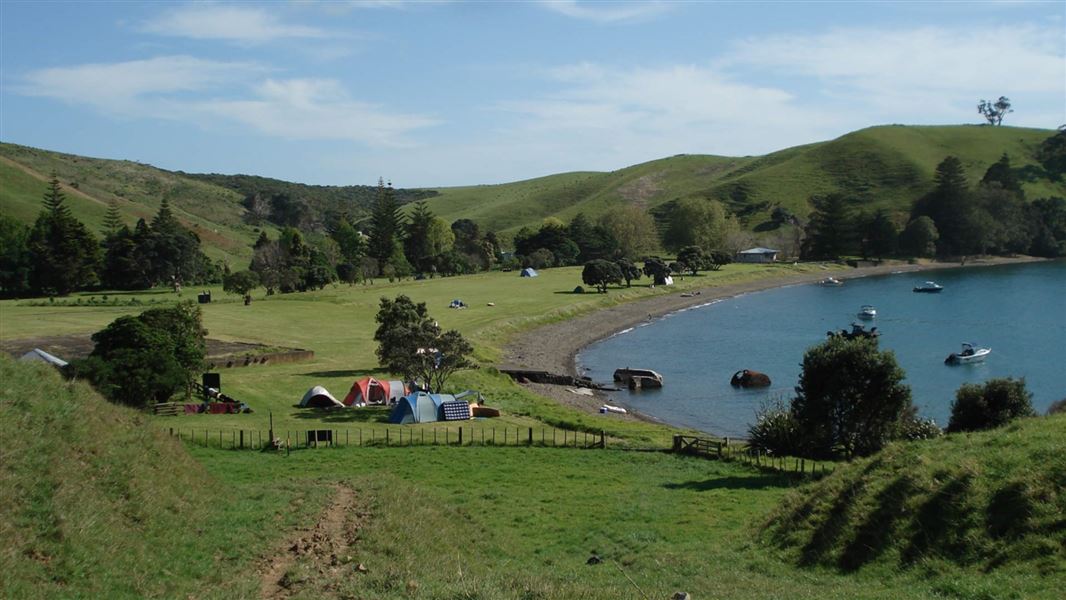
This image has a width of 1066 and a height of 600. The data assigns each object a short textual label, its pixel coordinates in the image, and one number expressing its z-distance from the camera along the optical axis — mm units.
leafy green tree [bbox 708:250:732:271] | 150750
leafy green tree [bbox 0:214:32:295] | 100000
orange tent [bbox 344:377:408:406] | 45906
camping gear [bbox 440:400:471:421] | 41875
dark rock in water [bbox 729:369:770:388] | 59969
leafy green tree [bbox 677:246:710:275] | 140000
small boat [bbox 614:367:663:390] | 60719
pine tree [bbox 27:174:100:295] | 101562
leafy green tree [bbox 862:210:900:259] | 168000
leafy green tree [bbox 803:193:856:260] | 164125
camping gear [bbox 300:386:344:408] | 44281
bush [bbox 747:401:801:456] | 33781
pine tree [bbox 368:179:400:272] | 142875
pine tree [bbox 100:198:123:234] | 130250
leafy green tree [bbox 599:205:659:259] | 164750
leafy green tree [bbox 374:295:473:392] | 46312
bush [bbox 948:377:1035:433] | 32062
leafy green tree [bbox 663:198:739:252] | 167212
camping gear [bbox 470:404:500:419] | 43344
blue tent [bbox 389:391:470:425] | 40781
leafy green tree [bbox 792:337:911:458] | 32906
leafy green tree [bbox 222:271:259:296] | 95125
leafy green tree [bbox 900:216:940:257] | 167875
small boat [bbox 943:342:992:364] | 67688
